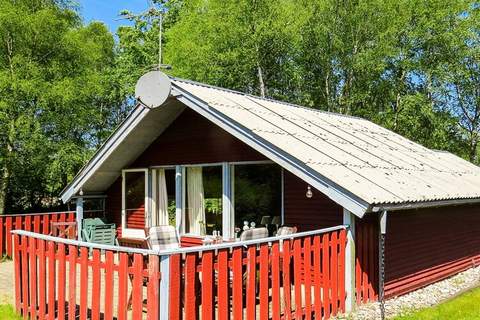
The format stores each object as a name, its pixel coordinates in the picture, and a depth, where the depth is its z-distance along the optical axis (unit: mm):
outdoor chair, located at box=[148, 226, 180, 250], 8193
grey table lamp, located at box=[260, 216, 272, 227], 9320
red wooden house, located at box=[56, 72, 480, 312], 7219
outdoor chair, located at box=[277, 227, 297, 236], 8070
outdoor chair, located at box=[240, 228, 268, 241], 7121
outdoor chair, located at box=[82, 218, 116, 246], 11945
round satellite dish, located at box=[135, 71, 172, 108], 8625
